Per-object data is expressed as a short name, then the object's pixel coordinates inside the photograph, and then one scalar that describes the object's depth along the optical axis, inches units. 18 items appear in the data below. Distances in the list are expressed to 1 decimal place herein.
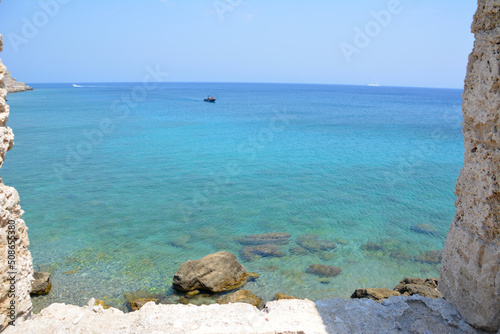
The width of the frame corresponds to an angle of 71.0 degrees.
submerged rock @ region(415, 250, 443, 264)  450.0
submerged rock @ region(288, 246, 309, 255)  459.2
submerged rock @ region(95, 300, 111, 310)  334.5
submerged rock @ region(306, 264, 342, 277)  414.0
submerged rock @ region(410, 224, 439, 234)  529.7
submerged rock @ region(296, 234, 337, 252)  475.5
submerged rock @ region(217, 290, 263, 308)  342.3
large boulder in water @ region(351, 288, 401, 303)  311.7
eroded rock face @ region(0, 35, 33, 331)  166.2
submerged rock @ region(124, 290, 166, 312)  346.8
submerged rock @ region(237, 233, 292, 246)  486.0
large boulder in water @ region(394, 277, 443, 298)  306.0
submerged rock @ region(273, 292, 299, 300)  337.1
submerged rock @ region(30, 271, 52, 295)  358.8
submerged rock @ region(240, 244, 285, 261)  451.2
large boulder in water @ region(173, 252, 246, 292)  370.9
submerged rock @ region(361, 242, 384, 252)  475.7
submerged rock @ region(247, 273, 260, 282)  397.8
